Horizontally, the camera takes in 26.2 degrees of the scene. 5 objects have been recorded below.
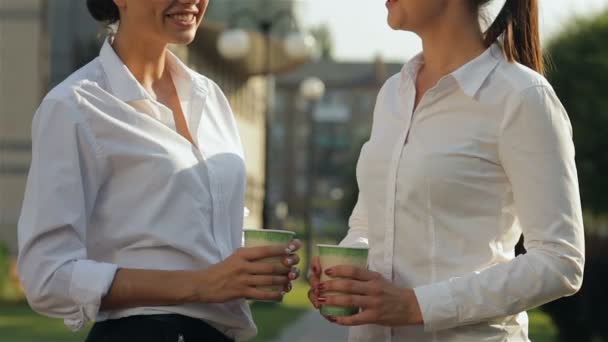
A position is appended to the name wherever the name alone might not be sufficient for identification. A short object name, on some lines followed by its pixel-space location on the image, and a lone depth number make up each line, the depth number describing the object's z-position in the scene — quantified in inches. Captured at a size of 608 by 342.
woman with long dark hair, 117.6
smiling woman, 120.8
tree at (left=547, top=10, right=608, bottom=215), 1507.1
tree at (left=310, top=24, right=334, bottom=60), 4296.0
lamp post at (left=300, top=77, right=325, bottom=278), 1101.1
